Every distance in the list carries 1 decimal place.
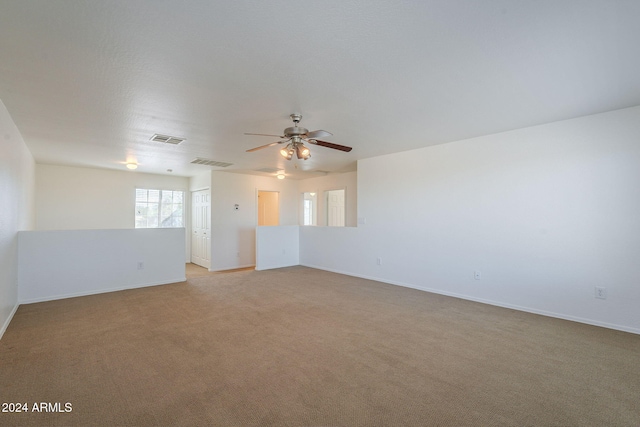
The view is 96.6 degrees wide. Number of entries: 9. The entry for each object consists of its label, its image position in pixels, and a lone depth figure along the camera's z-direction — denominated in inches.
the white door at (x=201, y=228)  295.0
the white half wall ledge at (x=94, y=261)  169.3
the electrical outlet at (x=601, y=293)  131.6
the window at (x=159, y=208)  301.3
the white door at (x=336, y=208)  337.4
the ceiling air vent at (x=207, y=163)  234.8
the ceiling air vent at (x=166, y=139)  166.9
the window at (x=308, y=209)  360.5
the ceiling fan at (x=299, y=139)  133.5
